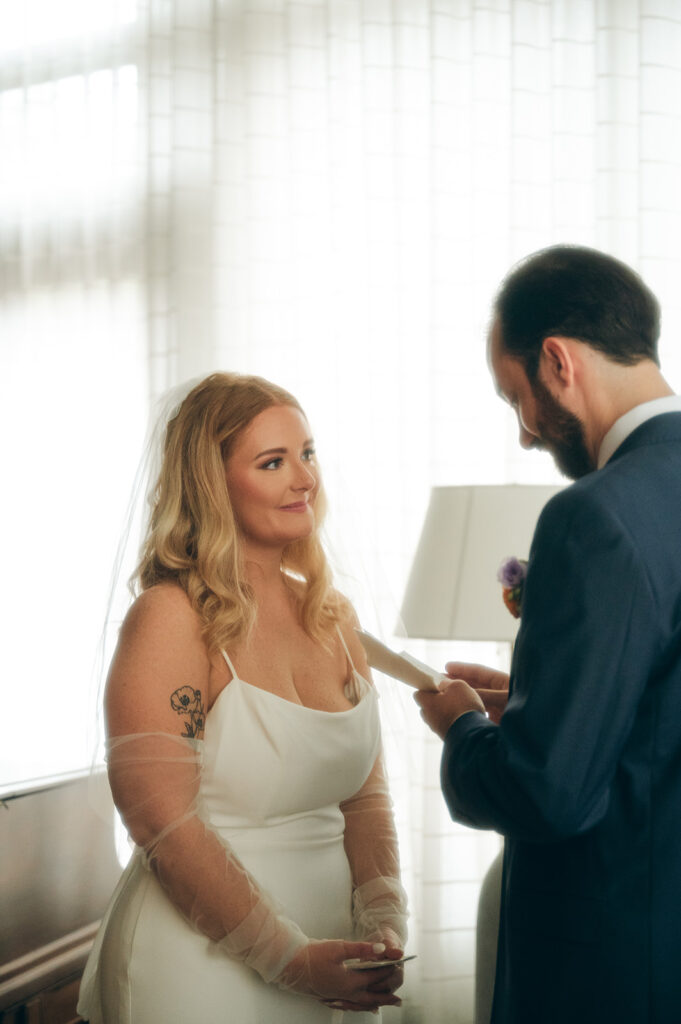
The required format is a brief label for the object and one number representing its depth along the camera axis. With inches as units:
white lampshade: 81.7
